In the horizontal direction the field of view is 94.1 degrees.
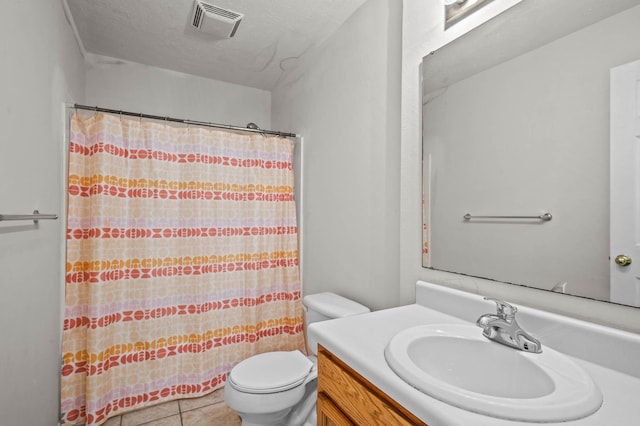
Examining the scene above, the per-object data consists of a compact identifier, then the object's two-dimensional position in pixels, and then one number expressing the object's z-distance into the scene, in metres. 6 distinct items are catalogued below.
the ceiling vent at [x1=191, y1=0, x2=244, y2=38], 1.70
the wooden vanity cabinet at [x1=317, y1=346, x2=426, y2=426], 0.67
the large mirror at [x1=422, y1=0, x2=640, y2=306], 0.75
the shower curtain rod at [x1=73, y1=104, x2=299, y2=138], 1.70
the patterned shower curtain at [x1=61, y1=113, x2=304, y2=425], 1.67
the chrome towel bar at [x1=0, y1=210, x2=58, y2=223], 0.90
